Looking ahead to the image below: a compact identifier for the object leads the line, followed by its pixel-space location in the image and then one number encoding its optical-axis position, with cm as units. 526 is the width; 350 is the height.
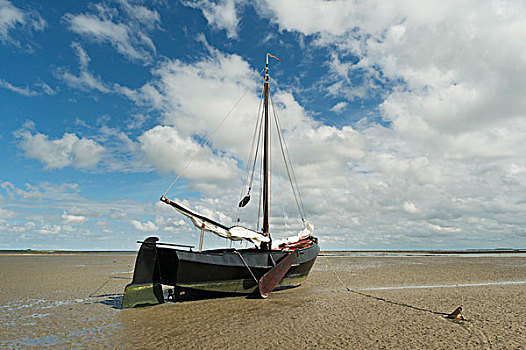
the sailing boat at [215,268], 1345
